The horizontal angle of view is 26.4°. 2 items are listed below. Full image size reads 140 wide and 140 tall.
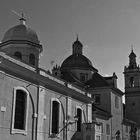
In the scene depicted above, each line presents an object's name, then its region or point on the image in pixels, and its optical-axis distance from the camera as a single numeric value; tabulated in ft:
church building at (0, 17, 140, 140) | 70.35
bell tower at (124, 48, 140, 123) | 201.46
